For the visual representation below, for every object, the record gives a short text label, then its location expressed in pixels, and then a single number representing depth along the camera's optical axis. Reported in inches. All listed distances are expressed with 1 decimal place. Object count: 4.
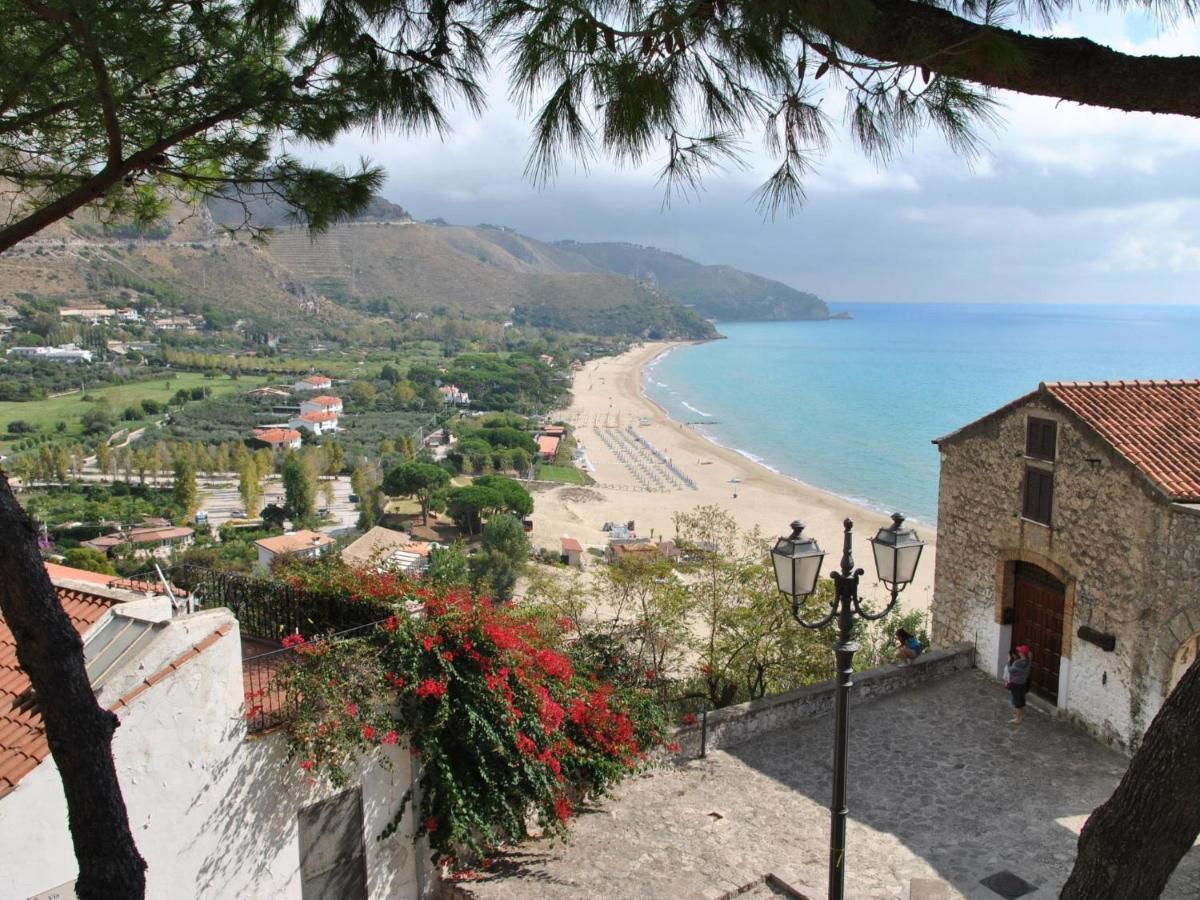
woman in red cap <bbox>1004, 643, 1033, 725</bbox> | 415.8
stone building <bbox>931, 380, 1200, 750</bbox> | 374.9
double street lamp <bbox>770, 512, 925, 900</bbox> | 221.5
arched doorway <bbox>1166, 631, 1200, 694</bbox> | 369.3
